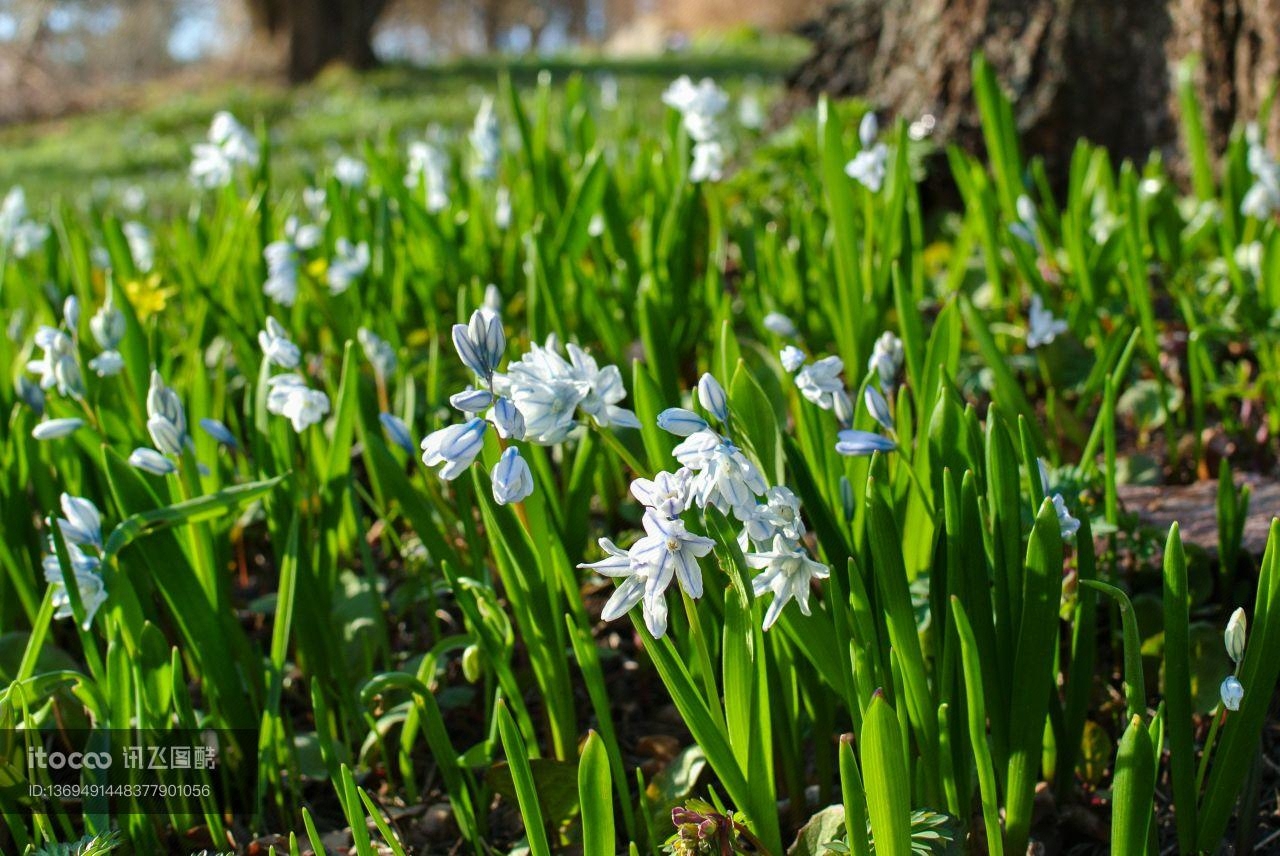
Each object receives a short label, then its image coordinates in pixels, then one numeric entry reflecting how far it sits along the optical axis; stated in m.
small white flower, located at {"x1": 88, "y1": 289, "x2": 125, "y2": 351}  0.79
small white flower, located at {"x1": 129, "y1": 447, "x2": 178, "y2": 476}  0.68
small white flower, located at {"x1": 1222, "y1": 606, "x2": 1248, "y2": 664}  0.59
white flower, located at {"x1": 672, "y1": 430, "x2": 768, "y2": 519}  0.55
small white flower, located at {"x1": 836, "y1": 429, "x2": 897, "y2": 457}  0.63
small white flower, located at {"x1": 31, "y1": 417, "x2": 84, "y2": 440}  0.70
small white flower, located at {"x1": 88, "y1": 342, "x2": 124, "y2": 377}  0.76
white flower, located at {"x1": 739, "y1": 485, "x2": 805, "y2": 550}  0.56
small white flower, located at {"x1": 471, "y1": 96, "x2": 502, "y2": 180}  1.12
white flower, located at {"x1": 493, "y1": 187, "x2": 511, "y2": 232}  1.14
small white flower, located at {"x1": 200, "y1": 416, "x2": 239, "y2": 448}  0.73
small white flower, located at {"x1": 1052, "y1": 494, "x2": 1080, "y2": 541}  0.62
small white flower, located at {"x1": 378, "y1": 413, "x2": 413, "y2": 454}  0.73
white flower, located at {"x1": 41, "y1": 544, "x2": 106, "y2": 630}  0.67
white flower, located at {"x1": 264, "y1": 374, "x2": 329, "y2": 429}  0.70
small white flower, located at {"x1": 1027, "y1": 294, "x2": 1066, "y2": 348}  0.83
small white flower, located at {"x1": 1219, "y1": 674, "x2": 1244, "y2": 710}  0.59
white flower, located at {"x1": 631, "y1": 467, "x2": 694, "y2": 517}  0.55
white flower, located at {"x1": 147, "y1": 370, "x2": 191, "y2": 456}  0.68
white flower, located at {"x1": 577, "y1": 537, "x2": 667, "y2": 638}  0.56
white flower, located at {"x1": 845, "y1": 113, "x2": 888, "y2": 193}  0.91
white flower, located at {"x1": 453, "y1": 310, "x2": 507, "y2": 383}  0.58
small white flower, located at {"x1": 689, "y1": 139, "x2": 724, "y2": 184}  0.93
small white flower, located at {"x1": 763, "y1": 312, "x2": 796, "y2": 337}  0.76
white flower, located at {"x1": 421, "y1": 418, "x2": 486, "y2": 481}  0.56
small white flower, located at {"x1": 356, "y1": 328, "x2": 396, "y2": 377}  0.83
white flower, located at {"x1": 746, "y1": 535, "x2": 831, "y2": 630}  0.57
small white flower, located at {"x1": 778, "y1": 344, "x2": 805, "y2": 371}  0.64
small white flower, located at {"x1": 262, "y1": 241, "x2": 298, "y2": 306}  0.91
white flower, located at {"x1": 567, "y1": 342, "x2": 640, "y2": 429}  0.59
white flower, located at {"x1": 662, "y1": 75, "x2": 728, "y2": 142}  0.92
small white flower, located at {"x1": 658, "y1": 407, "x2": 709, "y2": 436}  0.57
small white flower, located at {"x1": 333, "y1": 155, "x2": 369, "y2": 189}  1.24
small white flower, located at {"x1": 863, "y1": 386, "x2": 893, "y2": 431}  0.65
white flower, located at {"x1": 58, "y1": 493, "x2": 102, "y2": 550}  0.67
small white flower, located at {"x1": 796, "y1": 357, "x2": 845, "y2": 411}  0.64
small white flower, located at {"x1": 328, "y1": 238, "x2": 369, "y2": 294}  0.94
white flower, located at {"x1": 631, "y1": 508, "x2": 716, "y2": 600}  0.55
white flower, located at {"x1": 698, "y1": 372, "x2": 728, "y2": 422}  0.59
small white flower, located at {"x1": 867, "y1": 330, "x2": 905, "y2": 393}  0.69
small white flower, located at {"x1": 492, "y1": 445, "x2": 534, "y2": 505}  0.57
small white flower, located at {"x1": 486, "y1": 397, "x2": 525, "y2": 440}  0.56
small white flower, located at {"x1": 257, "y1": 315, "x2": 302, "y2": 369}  0.72
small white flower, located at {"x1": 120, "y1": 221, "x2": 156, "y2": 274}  1.22
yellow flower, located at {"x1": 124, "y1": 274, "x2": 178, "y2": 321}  0.95
